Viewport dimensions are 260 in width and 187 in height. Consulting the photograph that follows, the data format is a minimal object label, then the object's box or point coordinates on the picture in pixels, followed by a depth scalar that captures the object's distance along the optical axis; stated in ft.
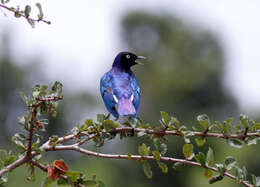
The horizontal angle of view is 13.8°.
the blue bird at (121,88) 29.99
